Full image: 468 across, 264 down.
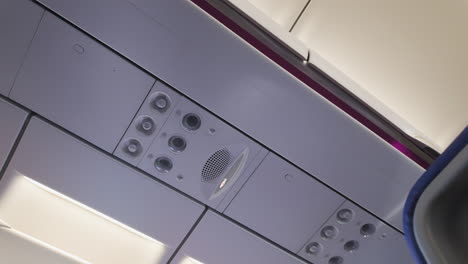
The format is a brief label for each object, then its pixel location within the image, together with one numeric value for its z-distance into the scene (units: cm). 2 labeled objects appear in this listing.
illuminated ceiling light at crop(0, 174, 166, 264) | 211
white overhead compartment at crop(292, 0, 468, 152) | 220
